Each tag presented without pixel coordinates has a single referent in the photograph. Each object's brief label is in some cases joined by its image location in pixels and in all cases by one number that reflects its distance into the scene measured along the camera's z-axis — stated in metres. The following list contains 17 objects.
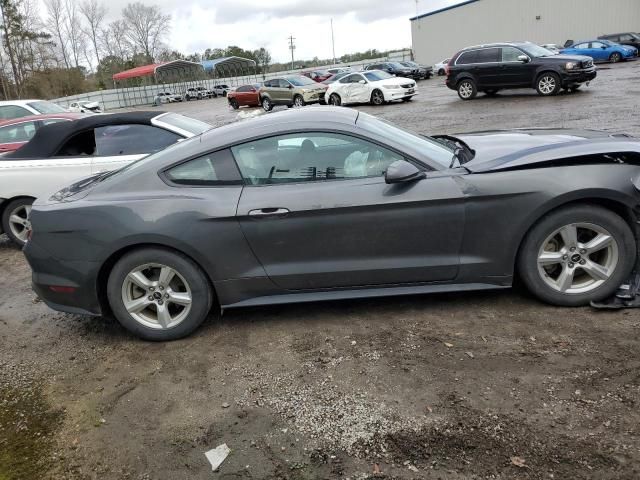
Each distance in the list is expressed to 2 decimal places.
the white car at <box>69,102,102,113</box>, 38.61
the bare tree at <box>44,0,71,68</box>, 72.62
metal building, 41.12
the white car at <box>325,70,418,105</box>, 21.40
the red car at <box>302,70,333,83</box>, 43.45
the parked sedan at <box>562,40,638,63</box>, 31.64
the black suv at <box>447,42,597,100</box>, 16.66
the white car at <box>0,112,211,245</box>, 6.15
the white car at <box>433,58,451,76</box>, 42.00
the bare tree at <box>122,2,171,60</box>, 91.50
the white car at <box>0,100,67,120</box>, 12.62
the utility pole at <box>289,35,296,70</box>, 97.38
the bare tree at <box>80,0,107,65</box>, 80.39
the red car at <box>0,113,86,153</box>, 9.41
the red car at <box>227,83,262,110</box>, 32.31
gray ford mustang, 3.53
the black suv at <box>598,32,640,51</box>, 33.72
